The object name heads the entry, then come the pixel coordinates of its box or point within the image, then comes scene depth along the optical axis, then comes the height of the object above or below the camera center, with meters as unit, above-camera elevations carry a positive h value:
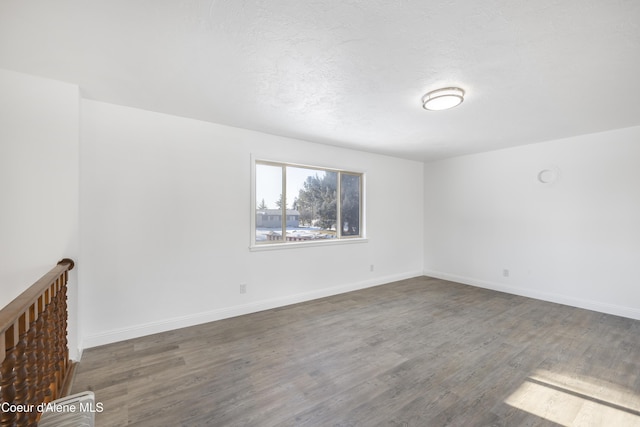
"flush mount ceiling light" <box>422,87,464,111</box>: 2.46 +1.09
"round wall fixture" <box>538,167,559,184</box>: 4.18 +0.62
